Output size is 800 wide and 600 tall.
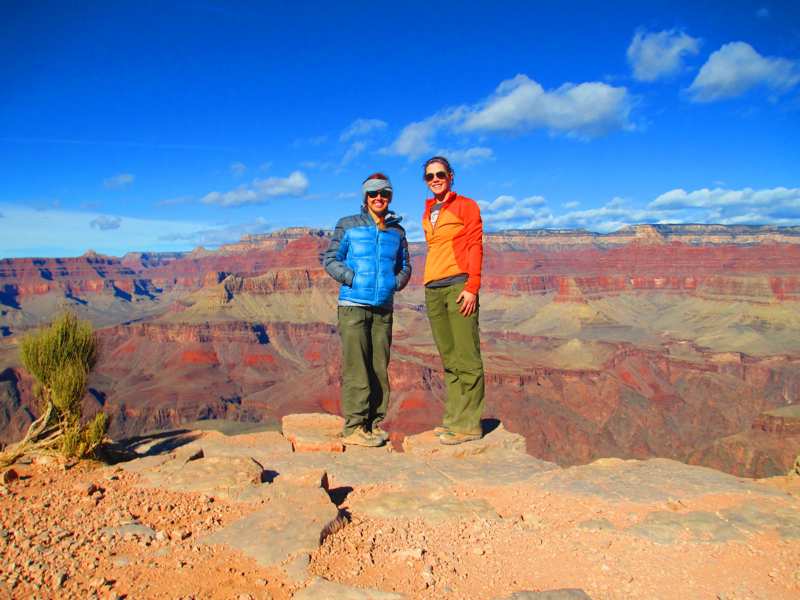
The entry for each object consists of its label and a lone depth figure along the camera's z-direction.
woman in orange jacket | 5.43
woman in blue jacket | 5.55
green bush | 4.82
